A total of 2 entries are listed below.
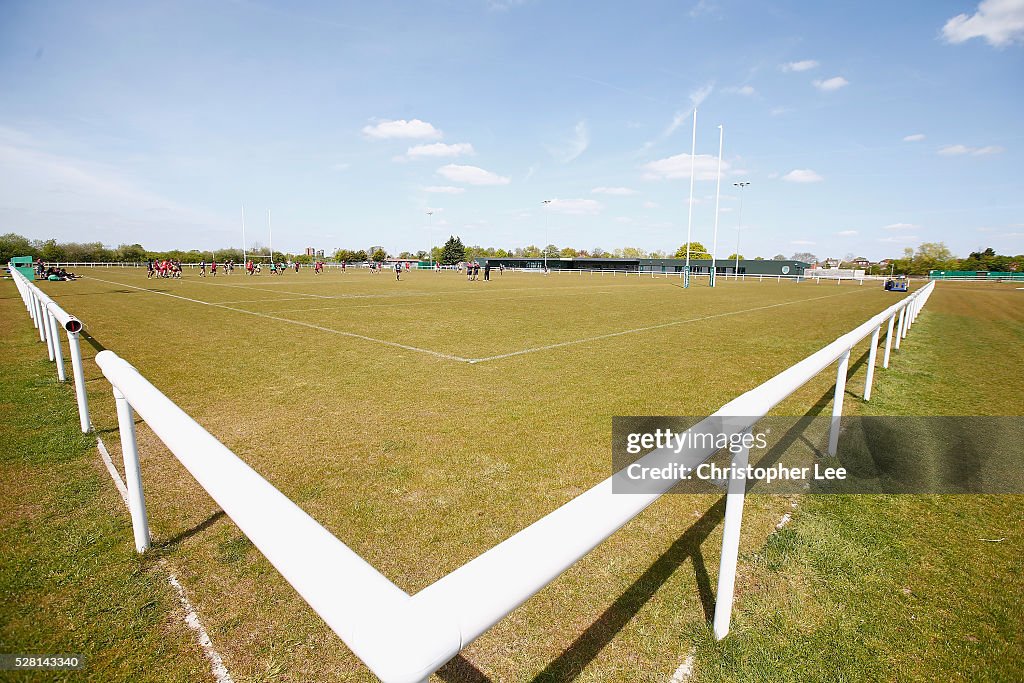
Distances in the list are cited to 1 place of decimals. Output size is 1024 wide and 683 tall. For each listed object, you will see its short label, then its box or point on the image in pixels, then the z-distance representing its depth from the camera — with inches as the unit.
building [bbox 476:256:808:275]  3139.8
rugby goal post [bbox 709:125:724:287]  1678.9
